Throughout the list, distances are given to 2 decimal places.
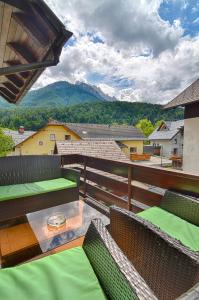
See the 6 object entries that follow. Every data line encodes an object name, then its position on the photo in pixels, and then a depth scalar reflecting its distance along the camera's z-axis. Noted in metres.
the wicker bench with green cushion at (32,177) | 1.55
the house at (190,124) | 4.30
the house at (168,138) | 16.68
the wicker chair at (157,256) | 0.57
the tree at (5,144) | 11.18
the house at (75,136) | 14.23
